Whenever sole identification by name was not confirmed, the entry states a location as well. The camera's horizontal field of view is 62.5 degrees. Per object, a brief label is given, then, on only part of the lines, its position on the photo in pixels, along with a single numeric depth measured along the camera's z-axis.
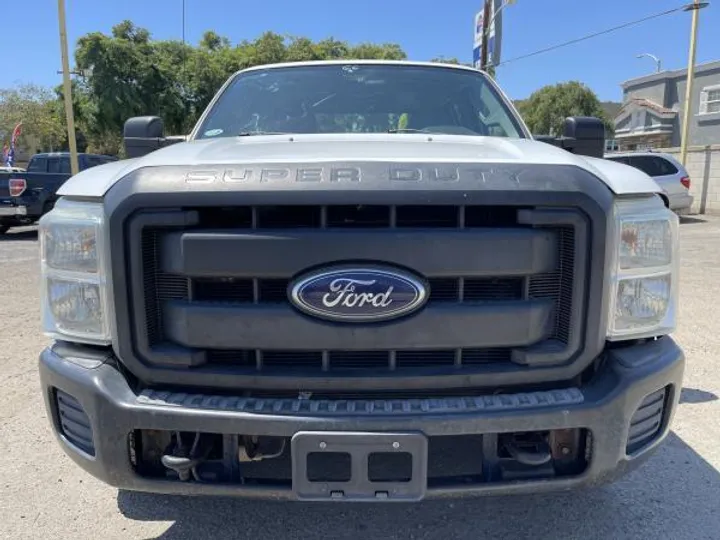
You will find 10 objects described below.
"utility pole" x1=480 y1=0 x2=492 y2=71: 15.91
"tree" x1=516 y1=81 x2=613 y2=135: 48.56
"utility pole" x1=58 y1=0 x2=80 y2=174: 14.30
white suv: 14.59
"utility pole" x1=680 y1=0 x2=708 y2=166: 18.95
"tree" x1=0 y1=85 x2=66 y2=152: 43.91
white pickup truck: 1.82
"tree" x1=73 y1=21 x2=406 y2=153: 25.52
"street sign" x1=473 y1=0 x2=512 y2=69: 15.18
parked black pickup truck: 12.36
